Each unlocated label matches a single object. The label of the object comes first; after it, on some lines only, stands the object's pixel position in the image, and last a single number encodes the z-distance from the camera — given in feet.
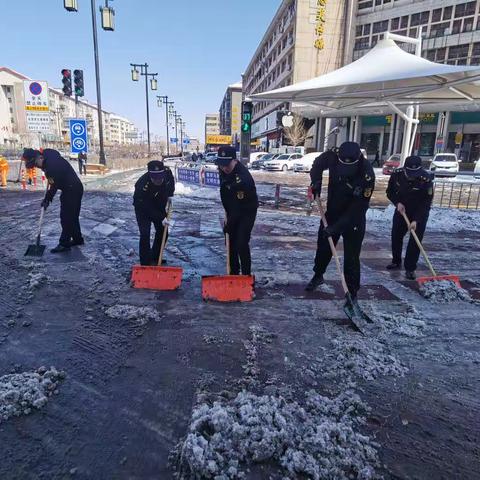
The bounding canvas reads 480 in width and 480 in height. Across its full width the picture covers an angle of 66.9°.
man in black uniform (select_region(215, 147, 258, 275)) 13.25
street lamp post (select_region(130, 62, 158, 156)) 72.95
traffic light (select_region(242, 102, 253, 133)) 32.32
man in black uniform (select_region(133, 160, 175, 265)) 15.04
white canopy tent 23.45
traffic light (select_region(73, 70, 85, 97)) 48.44
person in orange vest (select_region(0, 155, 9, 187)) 45.62
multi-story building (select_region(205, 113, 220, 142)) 479.99
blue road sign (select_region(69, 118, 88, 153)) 49.79
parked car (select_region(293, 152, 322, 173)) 91.04
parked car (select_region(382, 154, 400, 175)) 79.20
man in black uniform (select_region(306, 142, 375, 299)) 11.74
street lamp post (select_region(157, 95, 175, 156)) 134.92
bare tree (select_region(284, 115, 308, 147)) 127.34
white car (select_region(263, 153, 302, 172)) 92.68
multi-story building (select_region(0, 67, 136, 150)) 246.88
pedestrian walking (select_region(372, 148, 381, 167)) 113.19
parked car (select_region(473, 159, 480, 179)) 67.64
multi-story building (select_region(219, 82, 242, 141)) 312.91
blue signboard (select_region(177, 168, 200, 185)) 50.54
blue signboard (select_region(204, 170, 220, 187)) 47.20
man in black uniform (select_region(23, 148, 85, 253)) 17.81
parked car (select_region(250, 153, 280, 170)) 99.04
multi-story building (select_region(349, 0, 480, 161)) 102.22
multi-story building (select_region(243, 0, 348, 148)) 126.52
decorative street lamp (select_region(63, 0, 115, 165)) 35.83
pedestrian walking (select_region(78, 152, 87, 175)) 60.90
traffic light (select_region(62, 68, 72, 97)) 46.52
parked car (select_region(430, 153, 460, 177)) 73.12
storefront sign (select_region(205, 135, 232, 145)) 220.43
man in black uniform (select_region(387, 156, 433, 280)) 15.55
